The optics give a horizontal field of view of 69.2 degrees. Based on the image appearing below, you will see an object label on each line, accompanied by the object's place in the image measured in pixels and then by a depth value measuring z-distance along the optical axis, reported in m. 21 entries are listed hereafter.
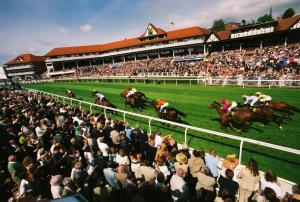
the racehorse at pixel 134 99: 12.84
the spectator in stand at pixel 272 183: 3.97
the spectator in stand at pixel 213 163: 5.02
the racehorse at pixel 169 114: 9.33
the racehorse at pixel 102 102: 12.50
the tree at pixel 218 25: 89.47
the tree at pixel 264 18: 82.14
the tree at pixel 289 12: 63.41
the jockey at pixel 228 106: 8.49
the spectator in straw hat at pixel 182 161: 4.76
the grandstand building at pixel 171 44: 31.22
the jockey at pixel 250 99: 9.35
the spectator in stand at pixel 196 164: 4.82
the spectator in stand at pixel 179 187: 4.18
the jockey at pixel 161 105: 9.70
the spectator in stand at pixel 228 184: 4.12
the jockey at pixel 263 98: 9.37
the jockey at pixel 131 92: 12.98
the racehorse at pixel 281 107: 9.07
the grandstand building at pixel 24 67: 72.69
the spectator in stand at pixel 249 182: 4.15
